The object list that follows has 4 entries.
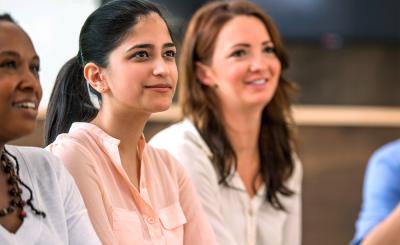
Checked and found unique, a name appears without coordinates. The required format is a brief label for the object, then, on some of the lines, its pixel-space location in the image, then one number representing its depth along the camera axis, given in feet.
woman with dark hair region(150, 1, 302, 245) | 10.49
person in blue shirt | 10.56
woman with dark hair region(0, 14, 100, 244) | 6.86
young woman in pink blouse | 7.99
